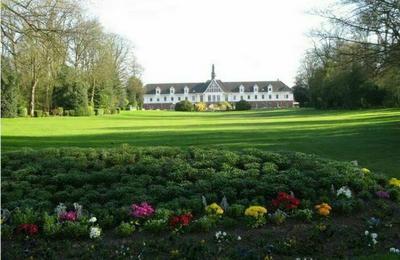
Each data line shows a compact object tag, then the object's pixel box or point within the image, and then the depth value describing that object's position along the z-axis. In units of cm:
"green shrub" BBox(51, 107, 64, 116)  6006
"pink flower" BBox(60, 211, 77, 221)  801
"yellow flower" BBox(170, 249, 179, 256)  677
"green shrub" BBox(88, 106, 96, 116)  6439
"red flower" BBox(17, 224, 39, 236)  754
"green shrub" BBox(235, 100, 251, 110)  10569
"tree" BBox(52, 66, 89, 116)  6247
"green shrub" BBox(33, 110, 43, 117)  5652
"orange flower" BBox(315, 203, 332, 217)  858
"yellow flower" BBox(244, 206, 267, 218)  824
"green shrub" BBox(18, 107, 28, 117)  5475
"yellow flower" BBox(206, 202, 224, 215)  844
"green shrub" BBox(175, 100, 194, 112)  10562
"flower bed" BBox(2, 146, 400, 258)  751
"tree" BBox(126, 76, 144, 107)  10362
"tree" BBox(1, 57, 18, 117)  4981
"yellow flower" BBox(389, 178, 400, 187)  1068
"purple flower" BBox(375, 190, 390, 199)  990
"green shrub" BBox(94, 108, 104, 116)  6768
